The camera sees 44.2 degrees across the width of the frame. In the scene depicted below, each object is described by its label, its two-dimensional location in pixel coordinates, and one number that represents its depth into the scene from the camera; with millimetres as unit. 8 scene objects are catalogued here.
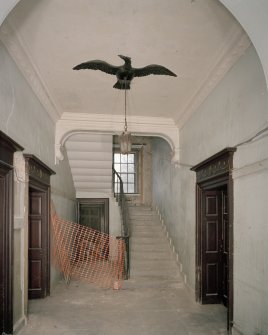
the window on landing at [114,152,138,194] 12953
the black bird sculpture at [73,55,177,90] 4355
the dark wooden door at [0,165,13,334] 3889
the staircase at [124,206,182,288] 7512
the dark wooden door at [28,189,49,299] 6207
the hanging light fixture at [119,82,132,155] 5051
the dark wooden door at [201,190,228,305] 5914
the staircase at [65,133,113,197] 9227
